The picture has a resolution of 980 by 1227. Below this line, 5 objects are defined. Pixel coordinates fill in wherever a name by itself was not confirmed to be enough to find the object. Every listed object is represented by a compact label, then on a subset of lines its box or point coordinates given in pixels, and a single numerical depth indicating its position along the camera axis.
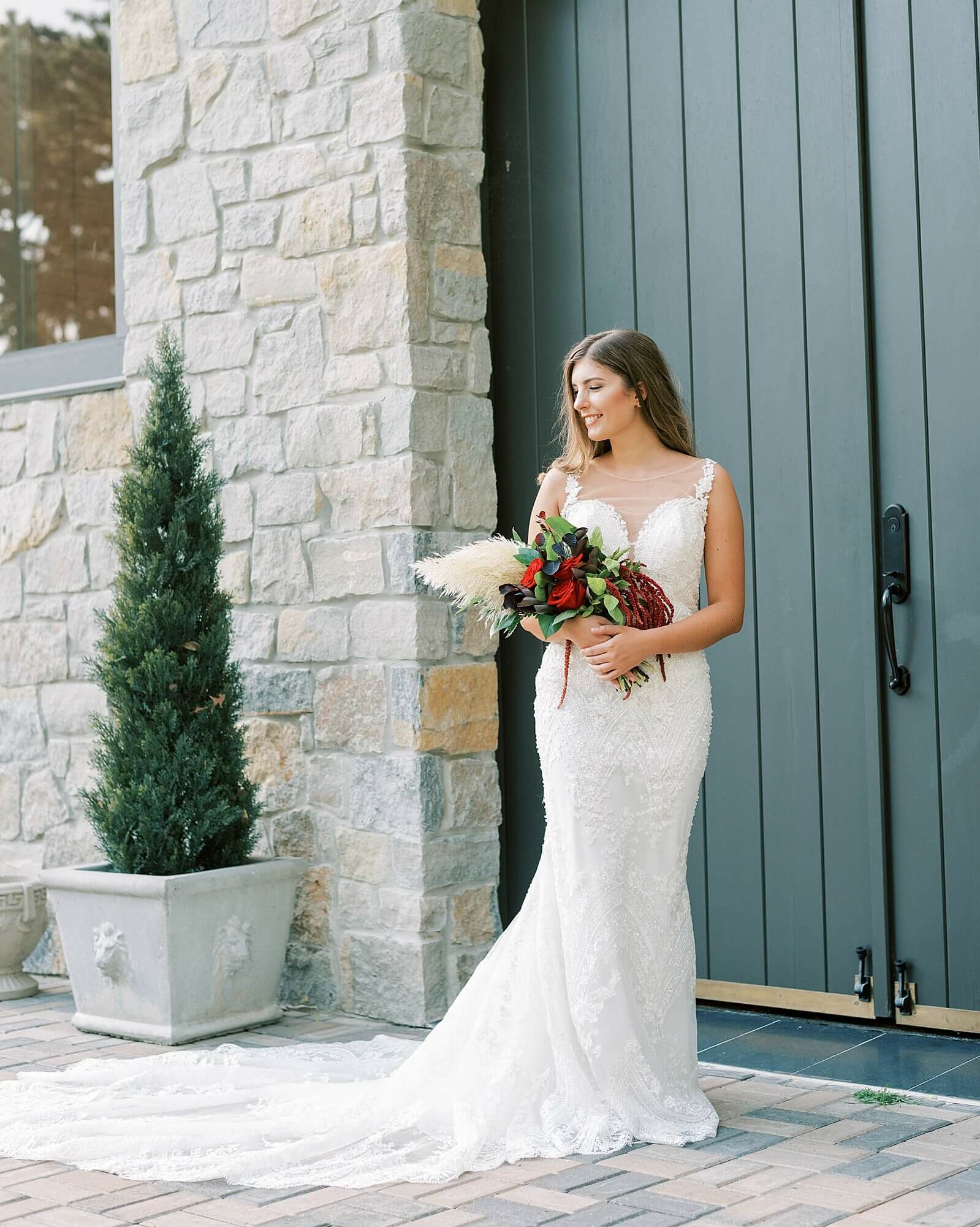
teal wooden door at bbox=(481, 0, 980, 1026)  4.27
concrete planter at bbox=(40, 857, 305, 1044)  4.52
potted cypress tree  4.55
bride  3.42
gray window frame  5.70
